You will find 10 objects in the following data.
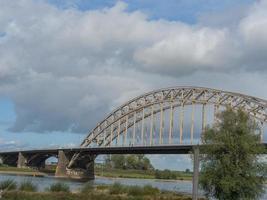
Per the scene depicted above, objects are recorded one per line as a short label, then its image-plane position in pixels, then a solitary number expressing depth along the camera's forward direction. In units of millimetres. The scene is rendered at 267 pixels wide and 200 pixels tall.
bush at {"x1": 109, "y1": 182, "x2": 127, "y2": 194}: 46978
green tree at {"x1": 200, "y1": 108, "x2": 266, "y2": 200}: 45500
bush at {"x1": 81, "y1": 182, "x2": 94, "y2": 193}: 41459
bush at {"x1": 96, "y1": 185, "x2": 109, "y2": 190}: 51753
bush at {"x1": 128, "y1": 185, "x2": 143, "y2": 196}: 46625
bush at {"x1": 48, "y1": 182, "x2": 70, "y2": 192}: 42688
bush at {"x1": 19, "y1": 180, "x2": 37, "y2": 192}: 40350
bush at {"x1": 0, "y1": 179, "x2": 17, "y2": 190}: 38050
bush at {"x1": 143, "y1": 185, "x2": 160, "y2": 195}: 48156
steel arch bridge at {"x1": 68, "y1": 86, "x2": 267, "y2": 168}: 104275
